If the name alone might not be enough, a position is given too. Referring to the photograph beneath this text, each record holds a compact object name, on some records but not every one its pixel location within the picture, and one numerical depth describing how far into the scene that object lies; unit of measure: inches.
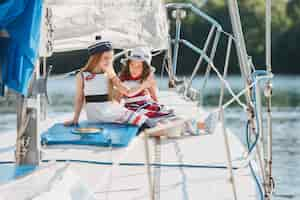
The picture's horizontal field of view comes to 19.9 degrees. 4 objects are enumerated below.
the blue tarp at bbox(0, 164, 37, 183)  171.0
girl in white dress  242.1
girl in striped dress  259.4
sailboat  161.0
